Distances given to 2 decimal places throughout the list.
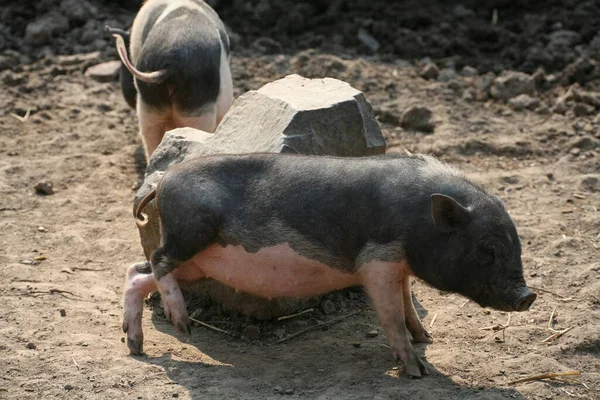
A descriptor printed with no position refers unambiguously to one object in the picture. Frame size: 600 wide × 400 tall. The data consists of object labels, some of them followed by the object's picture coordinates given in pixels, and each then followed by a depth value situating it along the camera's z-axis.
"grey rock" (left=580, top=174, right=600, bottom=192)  13.81
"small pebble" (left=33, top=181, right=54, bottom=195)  14.20
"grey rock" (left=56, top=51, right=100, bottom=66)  19.14
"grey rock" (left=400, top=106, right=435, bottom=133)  16.09
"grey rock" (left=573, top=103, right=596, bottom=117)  16.30
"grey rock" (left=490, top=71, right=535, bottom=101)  17.28
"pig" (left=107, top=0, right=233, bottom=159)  13.67
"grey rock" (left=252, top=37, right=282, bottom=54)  19.52
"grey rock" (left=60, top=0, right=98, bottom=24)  20.72
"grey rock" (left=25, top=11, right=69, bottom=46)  20.05
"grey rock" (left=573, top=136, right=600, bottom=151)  15.15
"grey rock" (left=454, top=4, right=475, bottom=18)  20.44
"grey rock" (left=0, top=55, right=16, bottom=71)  18.98
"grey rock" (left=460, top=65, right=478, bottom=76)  18.37
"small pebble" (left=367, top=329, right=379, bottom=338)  10.53
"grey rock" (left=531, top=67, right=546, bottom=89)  17.52
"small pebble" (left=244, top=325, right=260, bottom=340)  10.57
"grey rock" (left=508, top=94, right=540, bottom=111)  16.86
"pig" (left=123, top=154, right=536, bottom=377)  9.02
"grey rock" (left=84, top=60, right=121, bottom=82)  18.53
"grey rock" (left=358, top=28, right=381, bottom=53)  19.70
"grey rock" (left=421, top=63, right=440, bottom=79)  18.19
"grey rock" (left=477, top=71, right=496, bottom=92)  17.66
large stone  10.72
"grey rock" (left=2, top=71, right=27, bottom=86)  18.31
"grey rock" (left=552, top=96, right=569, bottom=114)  16.52
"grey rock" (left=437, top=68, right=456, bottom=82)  18.17
